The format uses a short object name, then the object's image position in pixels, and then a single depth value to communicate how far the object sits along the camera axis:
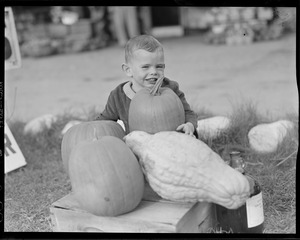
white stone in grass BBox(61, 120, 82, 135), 3.27
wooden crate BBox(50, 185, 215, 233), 1.74
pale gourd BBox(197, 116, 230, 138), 2.85
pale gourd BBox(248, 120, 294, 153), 2.77
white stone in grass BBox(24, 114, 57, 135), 3.40
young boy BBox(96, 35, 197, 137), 1.99
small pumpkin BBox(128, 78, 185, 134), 1.92
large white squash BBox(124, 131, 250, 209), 1.72
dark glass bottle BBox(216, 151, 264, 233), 1.83
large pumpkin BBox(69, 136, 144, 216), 1.73
